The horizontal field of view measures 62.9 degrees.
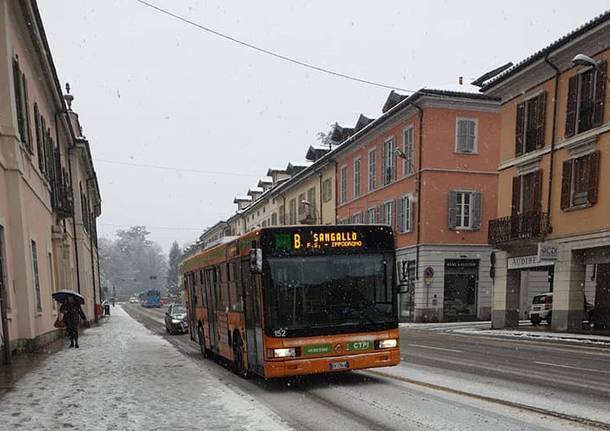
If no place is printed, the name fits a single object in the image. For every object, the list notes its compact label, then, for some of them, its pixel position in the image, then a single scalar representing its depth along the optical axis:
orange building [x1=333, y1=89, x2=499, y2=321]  30.06
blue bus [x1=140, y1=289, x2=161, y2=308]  83.00
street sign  29.59
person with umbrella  16.91
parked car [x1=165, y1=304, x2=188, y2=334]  24.66
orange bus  8.40
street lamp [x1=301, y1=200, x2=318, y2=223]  47.50
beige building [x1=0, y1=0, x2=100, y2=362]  14.02
